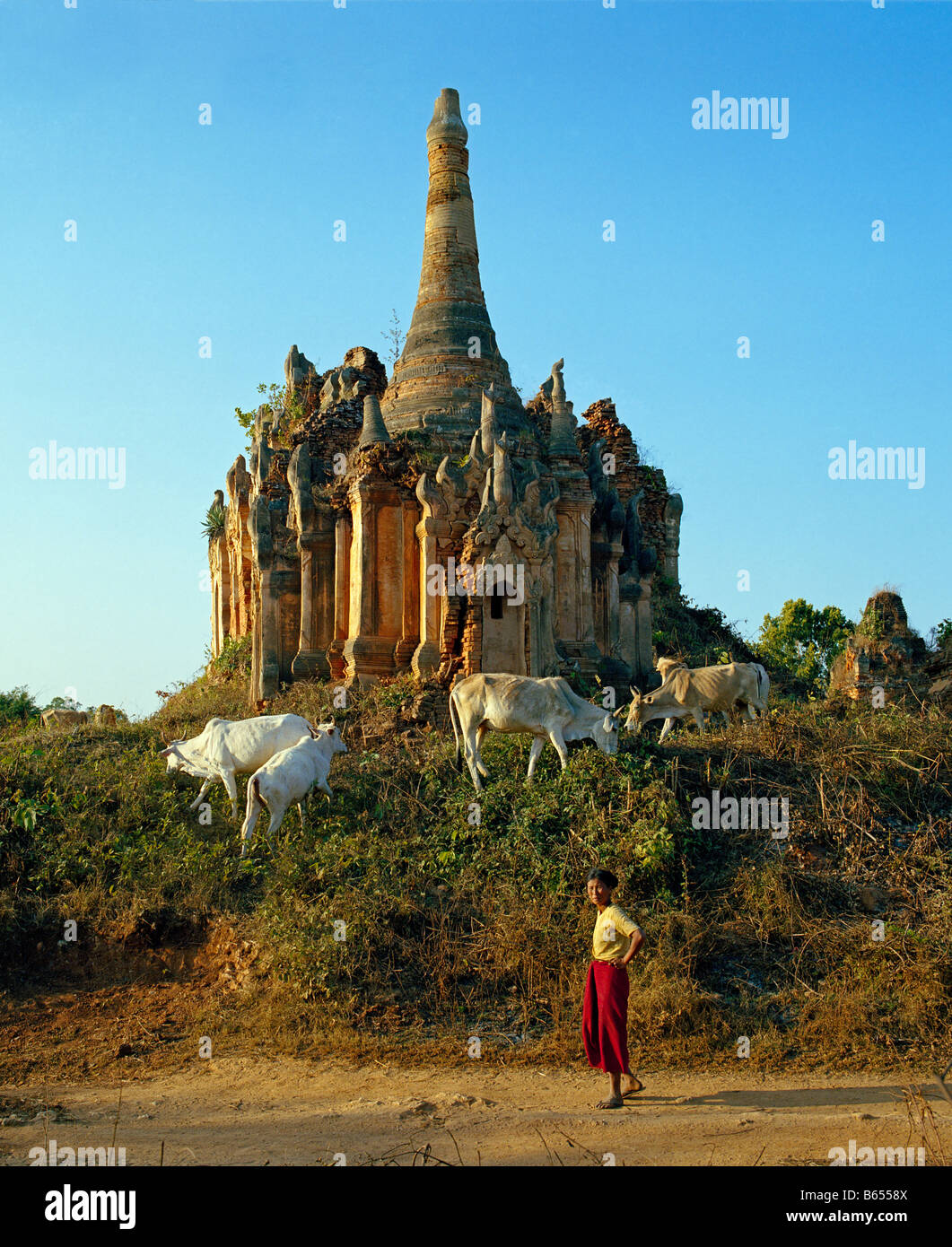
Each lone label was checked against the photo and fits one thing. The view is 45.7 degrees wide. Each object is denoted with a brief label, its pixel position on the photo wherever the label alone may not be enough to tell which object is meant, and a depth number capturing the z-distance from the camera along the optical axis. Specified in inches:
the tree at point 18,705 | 1239.5
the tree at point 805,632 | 1731.7
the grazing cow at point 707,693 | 591.2
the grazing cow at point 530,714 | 501.4
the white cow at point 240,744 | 533.3
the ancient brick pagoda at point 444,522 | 673.0
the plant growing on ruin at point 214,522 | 1111.0
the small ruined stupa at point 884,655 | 848.3
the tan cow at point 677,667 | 595.2
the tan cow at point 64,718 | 794.8
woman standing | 294.7
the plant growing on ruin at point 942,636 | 932.0
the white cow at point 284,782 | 480.4
